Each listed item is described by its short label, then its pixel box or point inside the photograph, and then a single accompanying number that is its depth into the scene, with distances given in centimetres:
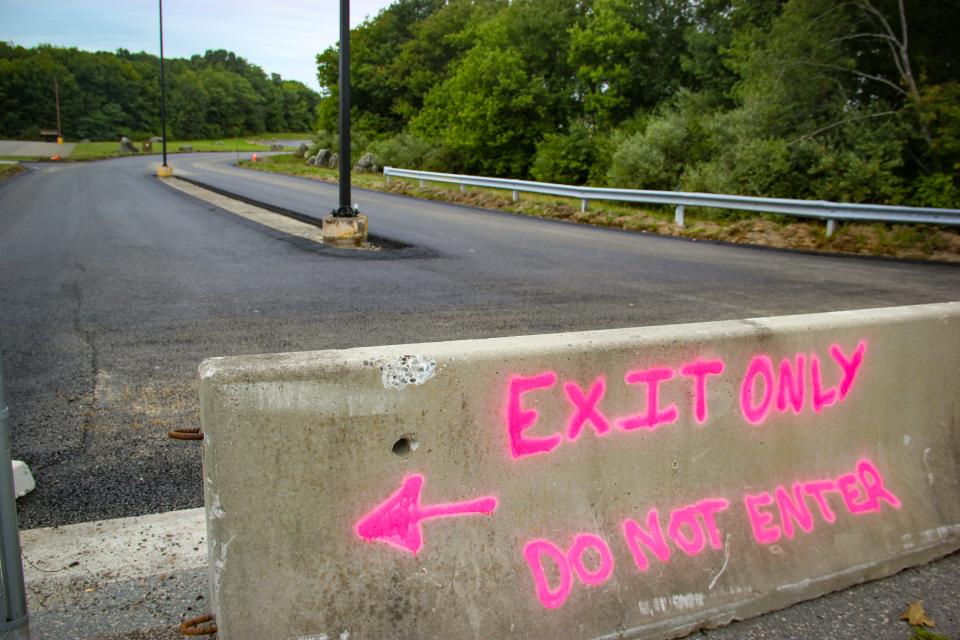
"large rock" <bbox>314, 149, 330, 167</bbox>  5341
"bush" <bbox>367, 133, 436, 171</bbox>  4572
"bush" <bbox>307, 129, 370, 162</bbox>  5436
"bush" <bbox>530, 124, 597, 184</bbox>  3791
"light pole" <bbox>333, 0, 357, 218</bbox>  1250
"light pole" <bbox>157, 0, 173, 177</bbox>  3728
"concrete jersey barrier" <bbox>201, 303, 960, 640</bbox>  240
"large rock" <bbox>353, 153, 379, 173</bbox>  4472
